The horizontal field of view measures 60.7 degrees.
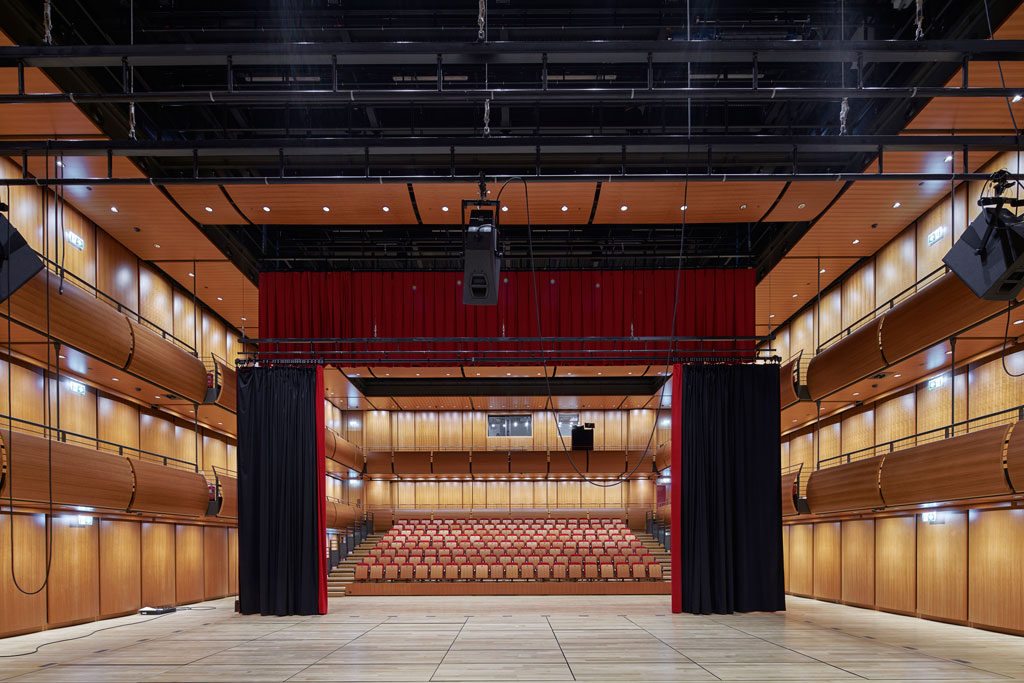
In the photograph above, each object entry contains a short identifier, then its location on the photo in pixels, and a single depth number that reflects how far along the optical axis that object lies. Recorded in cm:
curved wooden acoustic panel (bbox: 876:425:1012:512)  1025
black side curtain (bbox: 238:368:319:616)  1330
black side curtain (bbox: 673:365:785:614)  1306
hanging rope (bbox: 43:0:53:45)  670
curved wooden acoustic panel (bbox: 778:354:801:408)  1648
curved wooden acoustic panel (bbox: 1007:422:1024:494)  967
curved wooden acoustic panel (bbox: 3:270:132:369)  1033
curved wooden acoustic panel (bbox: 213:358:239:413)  1700
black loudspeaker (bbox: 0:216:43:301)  687
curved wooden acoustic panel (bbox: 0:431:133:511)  994
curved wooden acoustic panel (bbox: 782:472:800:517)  1695
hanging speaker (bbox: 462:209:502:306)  880
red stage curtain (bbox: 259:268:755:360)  1398
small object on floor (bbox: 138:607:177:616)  1494
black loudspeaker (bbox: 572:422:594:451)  1855
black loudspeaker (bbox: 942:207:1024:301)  657
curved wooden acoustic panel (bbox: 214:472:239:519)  1734
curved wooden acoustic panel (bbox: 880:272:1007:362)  1057
